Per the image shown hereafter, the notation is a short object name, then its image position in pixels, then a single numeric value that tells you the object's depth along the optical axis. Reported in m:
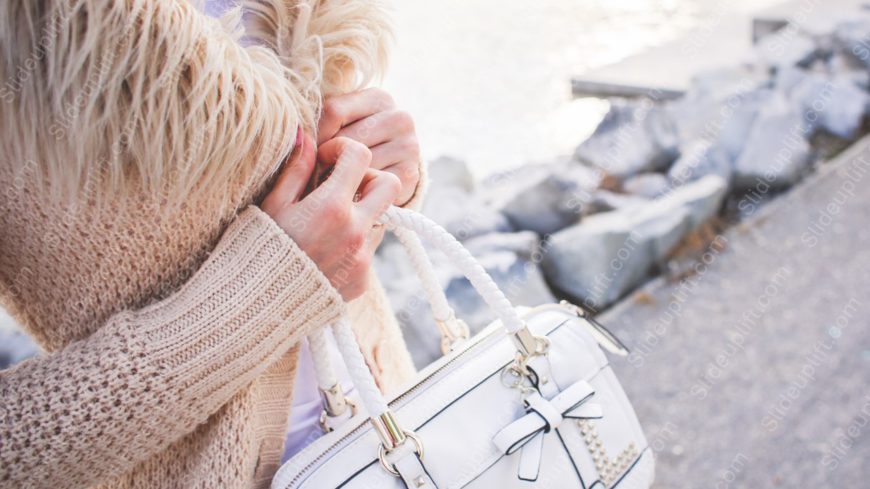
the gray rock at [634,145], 3.67
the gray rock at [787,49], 4.54
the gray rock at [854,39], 4.37
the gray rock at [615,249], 2.83
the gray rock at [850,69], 4.07
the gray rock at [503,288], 2.48
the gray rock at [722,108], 3.64
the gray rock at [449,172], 3.51
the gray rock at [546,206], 3.24
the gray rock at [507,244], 2.93
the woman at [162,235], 0.69
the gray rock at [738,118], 3.56
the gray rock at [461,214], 3.16
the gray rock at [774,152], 3.33
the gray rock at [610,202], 3.37
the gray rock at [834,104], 3.73
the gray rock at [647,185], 3.47
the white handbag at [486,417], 0.84
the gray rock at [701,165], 3.40
